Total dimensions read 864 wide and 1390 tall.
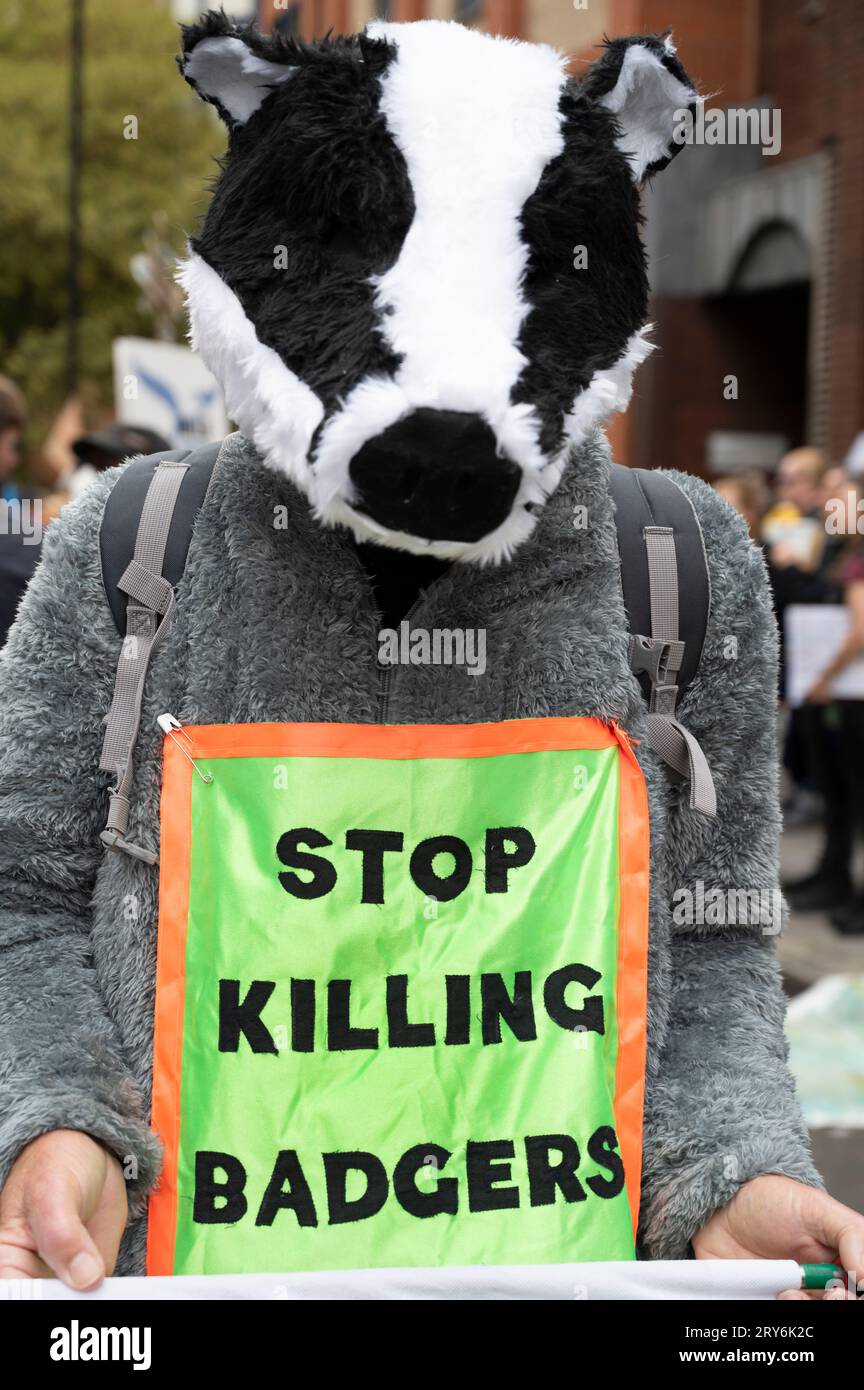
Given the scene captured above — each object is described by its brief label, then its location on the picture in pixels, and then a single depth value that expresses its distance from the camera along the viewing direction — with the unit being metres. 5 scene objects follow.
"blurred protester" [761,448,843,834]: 8.42
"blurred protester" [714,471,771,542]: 9.70
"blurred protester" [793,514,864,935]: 7.64
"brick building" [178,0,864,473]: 15.11
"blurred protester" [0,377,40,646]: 4.53
